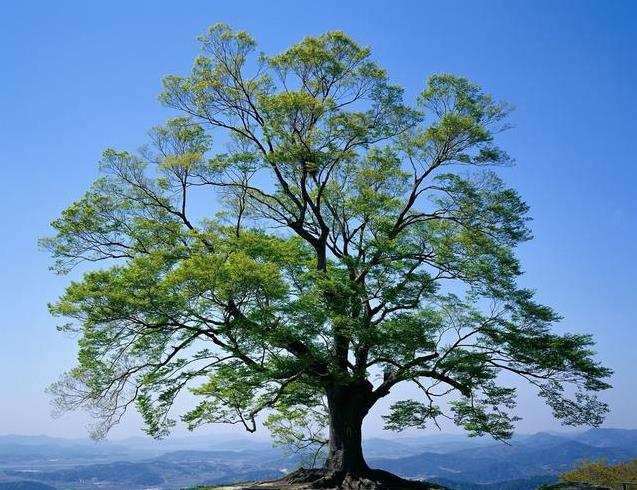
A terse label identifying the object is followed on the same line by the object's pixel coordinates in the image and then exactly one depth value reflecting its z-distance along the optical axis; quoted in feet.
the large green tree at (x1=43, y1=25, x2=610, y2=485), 49.32
